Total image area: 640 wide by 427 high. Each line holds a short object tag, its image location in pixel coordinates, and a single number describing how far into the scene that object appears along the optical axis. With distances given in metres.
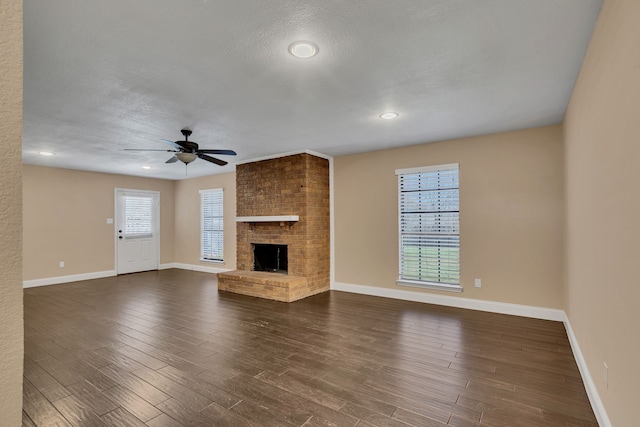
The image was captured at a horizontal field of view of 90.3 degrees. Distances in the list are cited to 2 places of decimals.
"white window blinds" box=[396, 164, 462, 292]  4.75
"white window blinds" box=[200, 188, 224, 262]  7.90
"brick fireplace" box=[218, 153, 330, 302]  5.46
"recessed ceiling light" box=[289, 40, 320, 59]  2.20
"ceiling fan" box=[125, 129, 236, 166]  3.99
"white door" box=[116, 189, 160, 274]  7.73
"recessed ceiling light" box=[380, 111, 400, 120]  3.57
